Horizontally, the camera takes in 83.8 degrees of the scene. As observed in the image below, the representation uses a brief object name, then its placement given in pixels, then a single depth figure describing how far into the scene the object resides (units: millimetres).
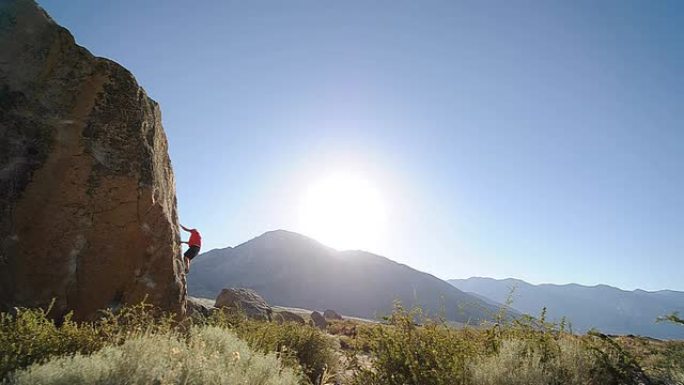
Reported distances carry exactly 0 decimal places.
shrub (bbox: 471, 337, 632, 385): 4540
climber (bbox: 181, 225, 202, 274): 12341
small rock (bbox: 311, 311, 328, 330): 28828
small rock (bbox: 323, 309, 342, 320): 47288
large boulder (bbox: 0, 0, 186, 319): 7223
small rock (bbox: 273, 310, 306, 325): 21695
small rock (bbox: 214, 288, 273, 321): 18672
